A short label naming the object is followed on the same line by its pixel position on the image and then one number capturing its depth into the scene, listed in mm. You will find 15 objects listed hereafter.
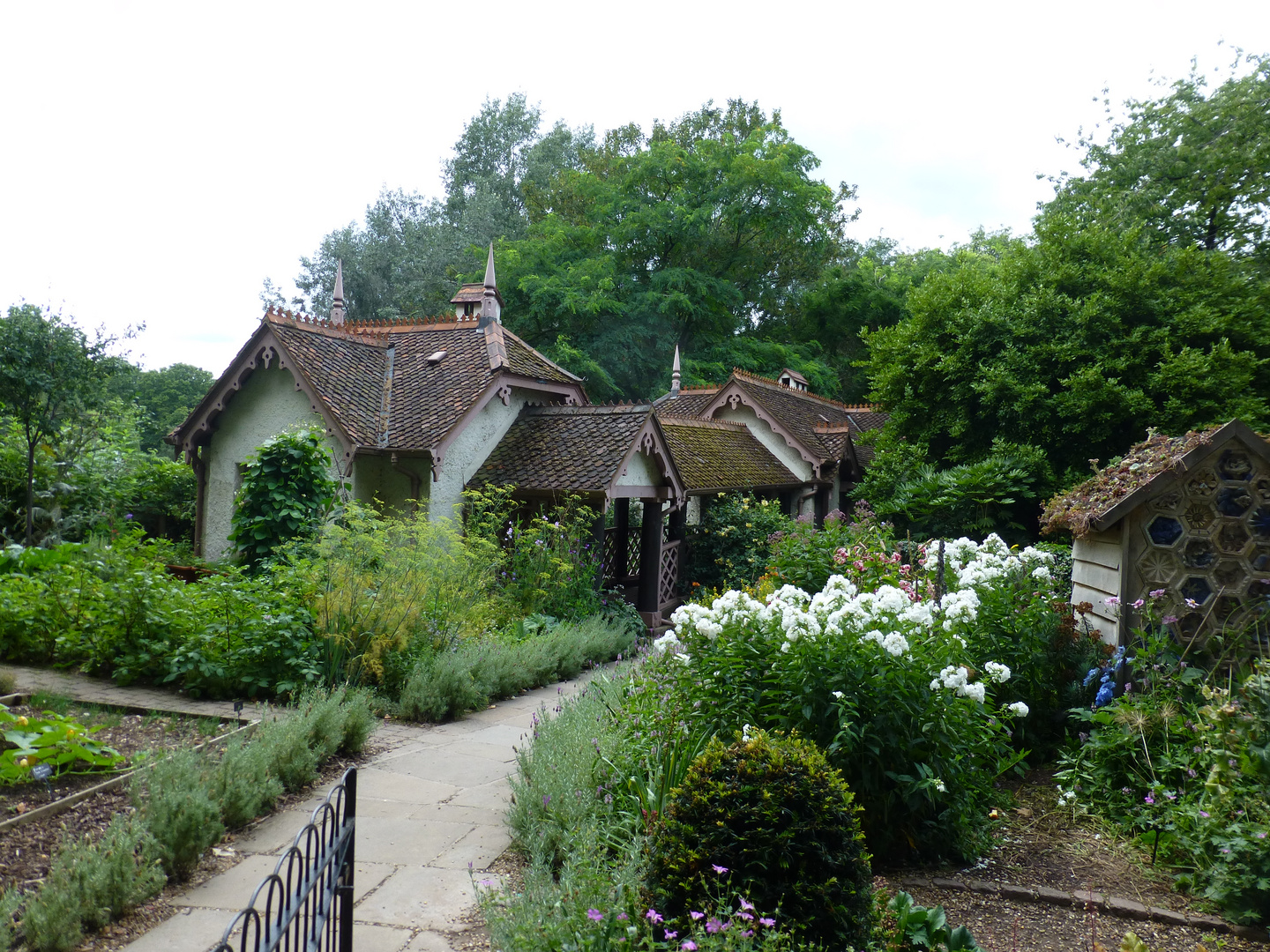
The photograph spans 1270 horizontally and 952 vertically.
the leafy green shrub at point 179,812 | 4246
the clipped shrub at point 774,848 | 3239
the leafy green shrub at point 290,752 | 5383
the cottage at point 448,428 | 13273
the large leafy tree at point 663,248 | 30016
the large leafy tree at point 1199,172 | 18688
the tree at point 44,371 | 12000
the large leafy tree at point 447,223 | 34500
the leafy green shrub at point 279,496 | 10336
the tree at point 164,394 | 37125
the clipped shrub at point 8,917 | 3242
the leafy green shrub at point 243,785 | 4805
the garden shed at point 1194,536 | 6023
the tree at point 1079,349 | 13953
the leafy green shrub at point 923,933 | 3337
